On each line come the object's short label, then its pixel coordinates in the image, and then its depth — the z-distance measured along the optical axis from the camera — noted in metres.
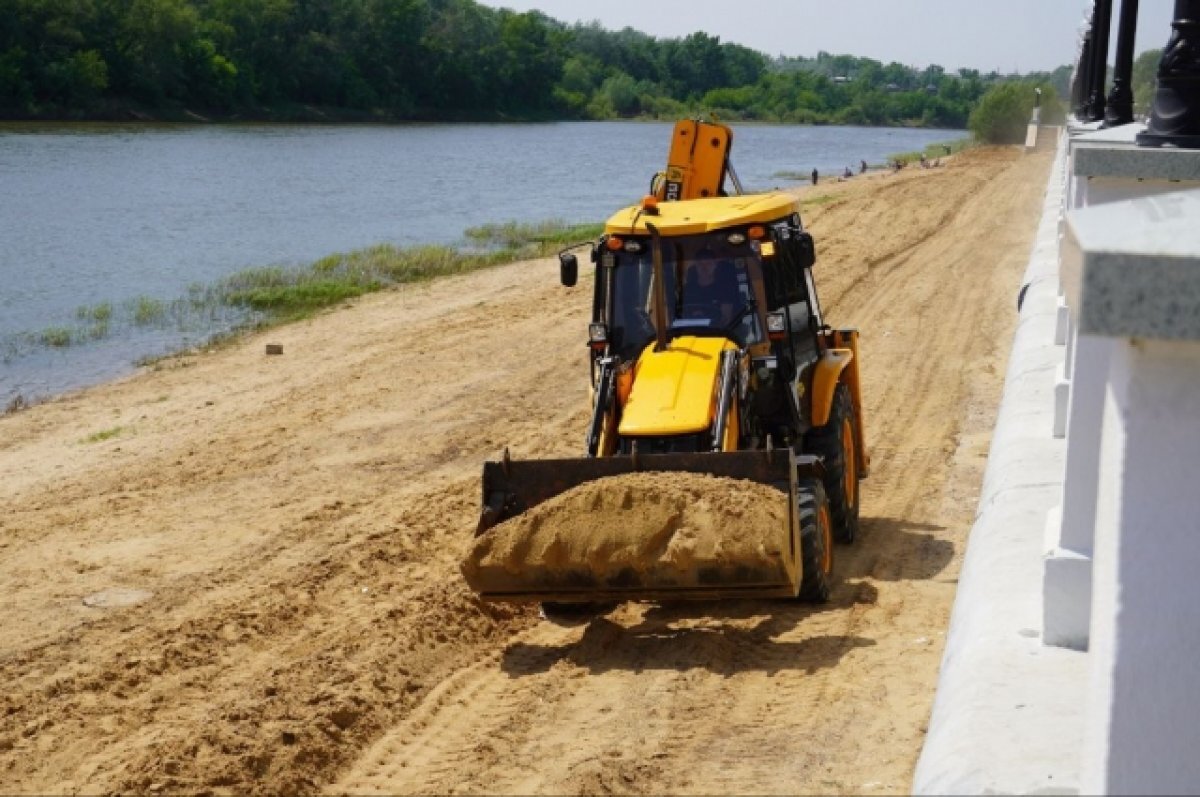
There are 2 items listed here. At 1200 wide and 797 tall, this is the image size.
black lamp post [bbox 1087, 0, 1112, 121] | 18.20
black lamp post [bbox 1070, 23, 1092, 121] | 22.80
